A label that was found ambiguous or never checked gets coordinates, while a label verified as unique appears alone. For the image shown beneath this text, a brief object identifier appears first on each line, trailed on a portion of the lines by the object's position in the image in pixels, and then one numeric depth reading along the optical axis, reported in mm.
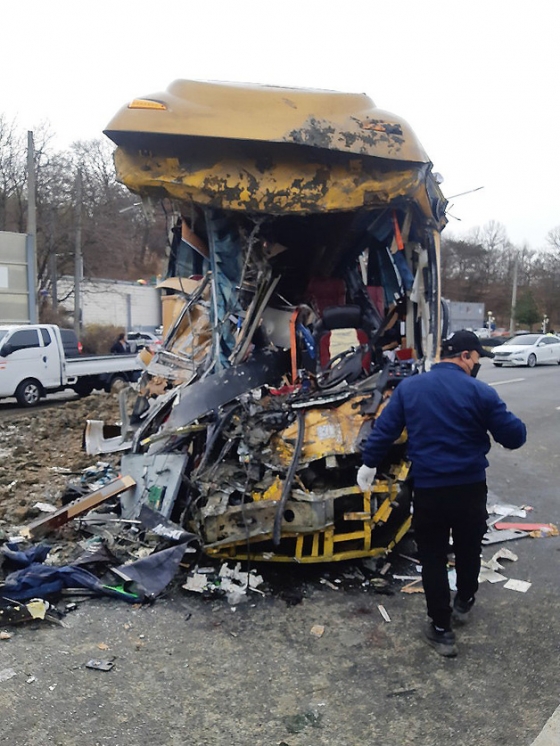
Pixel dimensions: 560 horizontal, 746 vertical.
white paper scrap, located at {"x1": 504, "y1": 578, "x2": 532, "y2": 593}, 4164
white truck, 12758
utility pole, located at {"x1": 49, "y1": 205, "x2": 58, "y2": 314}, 31964
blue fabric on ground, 3734
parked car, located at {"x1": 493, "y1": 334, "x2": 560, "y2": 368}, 23922
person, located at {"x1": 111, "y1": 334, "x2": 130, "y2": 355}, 18695
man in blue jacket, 3352
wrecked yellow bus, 4094
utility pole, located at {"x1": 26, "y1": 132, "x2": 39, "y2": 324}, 19531
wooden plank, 4566
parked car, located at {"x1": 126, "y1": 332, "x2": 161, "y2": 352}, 25920
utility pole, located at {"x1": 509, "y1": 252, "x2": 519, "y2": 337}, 53781
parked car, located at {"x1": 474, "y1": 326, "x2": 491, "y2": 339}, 46356
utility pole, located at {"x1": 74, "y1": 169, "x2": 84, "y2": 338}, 27531
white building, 37875
